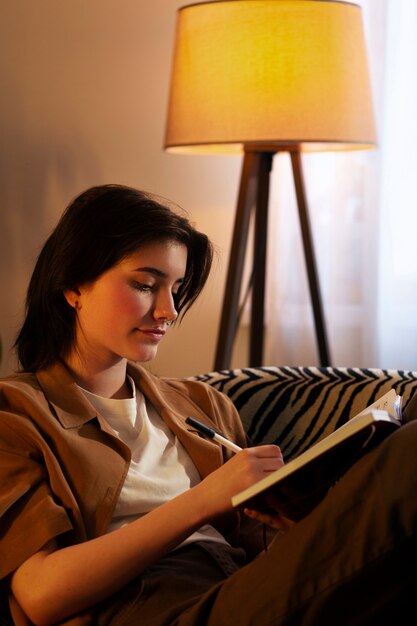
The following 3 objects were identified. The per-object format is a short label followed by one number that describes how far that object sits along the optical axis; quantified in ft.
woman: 5.51
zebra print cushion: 7.59
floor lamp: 8.44
